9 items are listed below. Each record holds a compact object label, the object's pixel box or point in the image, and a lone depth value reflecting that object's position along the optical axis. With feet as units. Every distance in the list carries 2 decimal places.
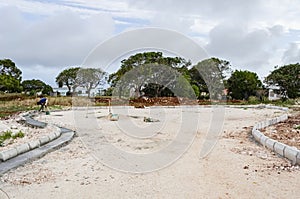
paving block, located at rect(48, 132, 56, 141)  16.39
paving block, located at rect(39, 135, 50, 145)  15.24
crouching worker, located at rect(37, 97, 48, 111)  33.47
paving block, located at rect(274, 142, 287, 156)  12.72
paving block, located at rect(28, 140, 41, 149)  14.05
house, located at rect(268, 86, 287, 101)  67.60
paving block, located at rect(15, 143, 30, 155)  13.01
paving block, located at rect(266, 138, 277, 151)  13.91
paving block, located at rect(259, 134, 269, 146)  15.03
